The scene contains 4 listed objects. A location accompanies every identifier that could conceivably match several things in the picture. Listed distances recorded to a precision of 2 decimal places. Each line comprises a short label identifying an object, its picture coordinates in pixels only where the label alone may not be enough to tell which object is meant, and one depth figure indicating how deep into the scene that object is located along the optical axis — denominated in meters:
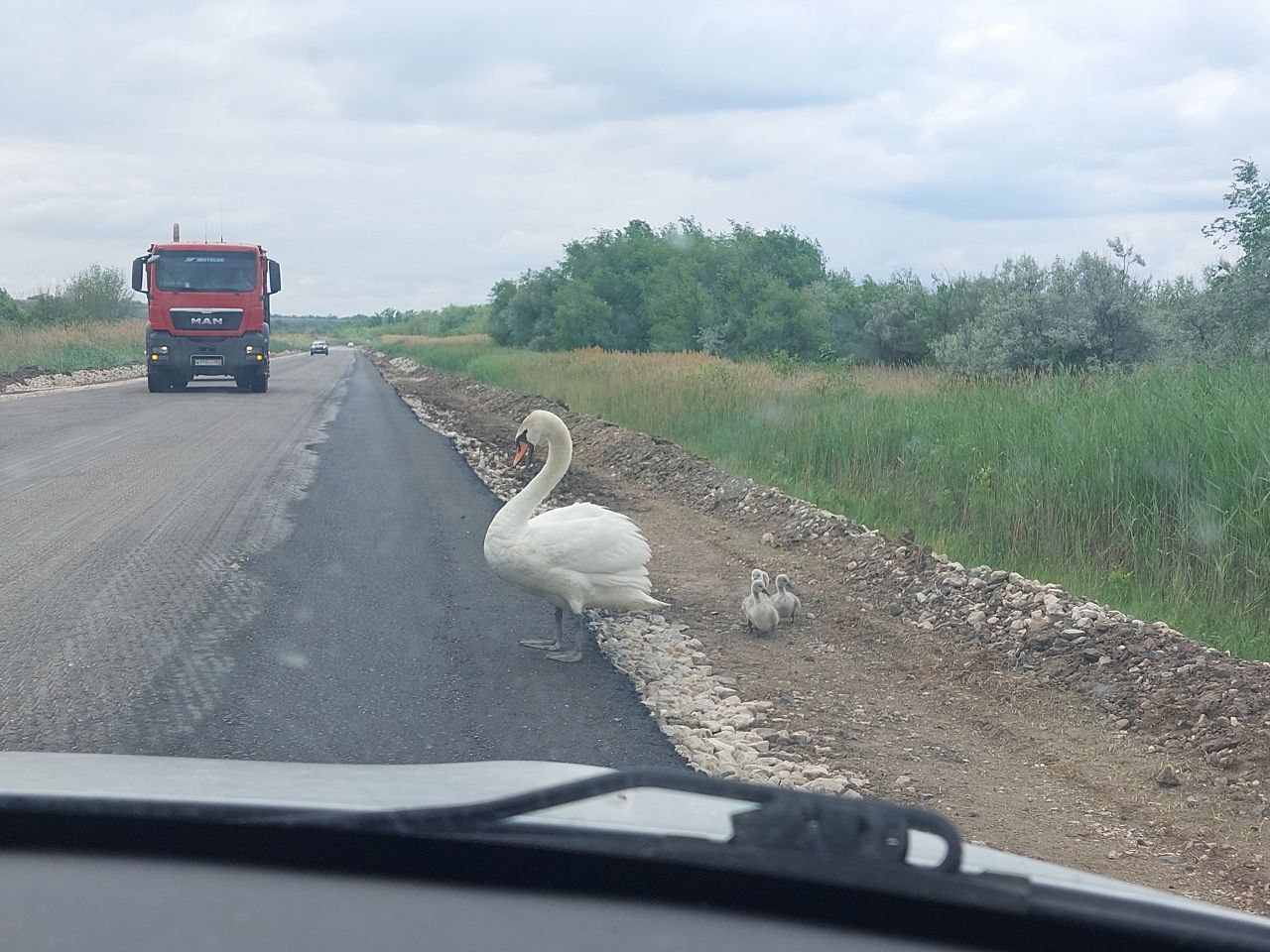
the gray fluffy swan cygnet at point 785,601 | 7.65
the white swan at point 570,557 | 6.54
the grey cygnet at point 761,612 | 7.40
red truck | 30.31
